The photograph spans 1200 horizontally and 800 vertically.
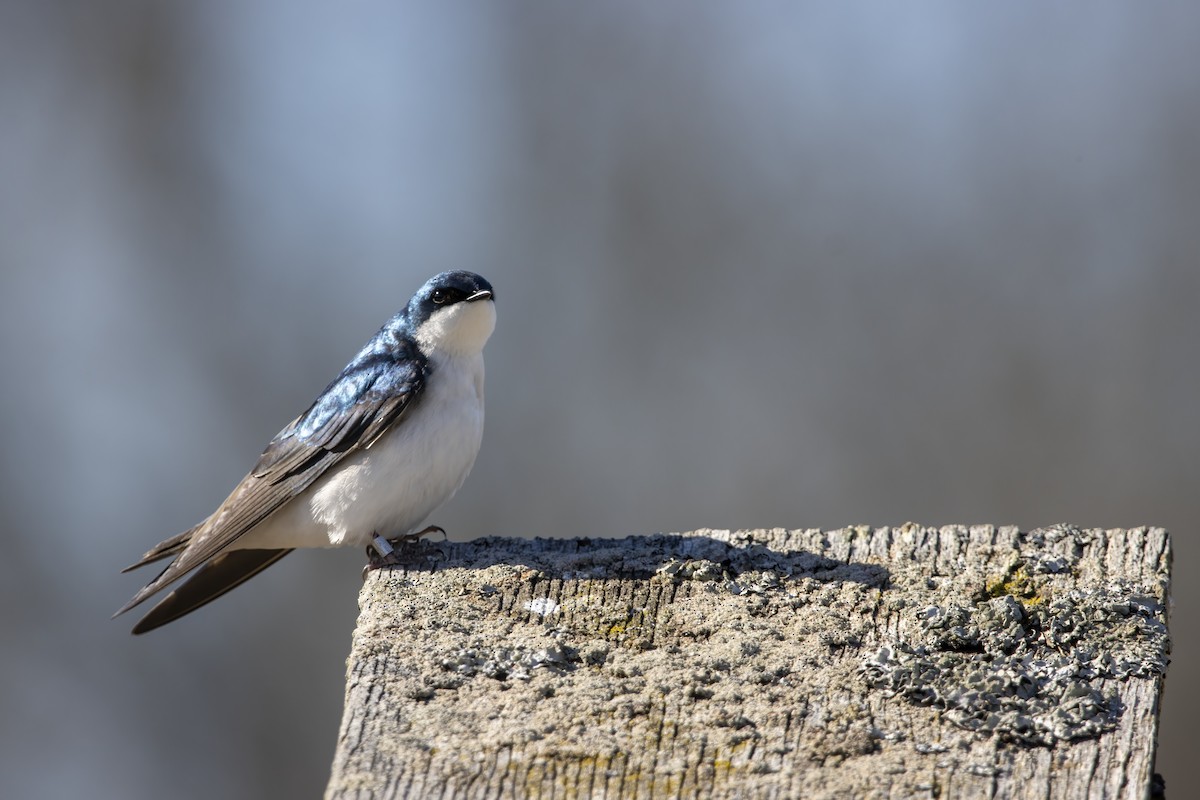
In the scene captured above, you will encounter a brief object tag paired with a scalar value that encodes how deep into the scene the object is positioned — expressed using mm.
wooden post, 4352
